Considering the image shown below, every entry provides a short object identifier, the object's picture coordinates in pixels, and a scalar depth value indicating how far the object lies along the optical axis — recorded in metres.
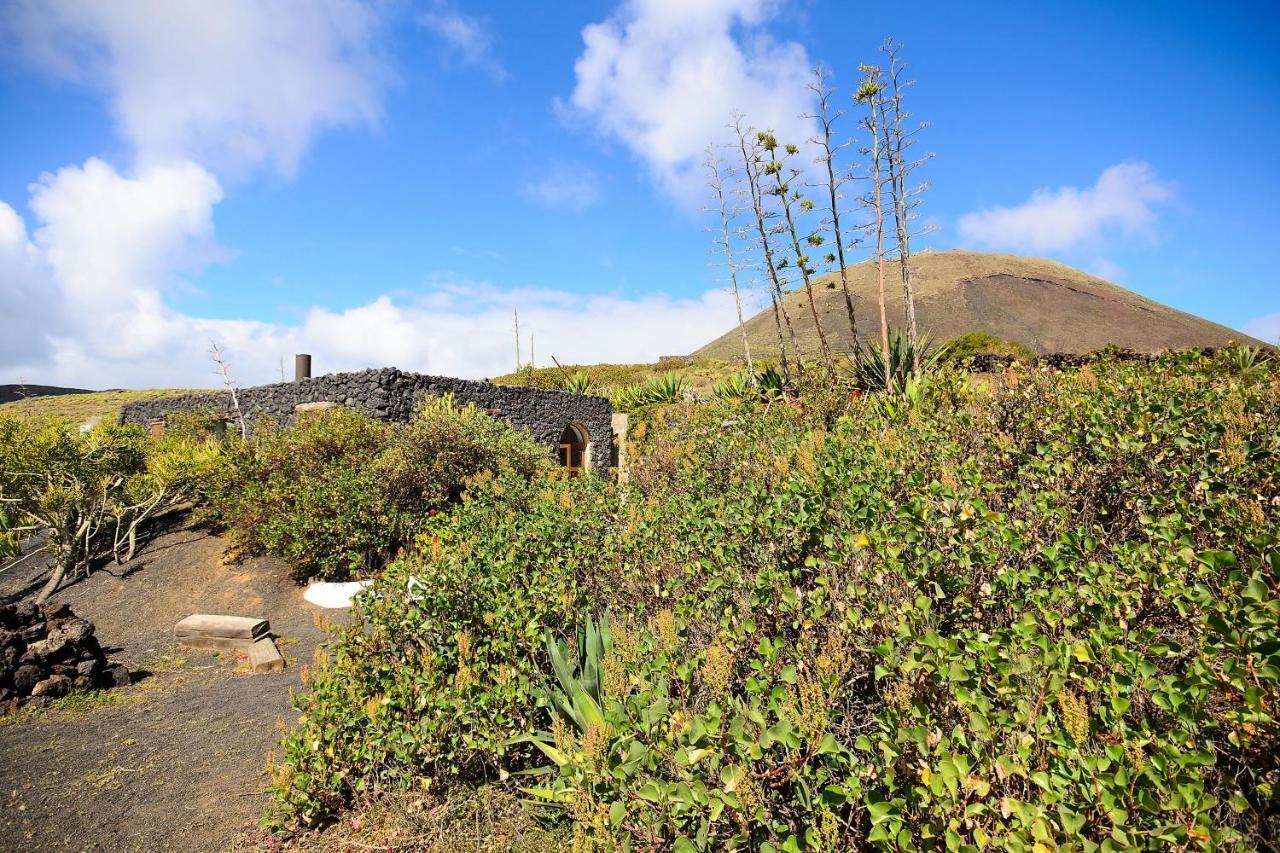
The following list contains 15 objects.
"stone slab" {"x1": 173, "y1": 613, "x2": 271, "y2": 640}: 6.74
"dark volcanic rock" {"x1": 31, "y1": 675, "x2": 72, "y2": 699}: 5.29
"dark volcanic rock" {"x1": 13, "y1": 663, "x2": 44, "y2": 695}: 5.30
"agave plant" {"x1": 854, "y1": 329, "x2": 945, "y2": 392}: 9.27
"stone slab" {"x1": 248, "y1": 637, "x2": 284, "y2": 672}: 6.11
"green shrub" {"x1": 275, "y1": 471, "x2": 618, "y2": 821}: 3.00
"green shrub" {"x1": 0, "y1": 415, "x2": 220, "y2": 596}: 9.92
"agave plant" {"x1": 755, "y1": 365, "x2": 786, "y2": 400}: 9.06
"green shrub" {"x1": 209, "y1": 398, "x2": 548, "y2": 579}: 8.99
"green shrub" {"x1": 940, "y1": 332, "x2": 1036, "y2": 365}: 18.62
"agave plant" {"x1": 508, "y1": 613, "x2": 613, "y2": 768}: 2.82
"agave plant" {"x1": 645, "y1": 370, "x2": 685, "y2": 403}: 16.36
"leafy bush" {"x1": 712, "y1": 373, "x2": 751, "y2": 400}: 10.93
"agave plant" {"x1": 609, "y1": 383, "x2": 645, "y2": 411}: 17.05
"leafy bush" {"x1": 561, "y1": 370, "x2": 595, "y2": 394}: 19.38
